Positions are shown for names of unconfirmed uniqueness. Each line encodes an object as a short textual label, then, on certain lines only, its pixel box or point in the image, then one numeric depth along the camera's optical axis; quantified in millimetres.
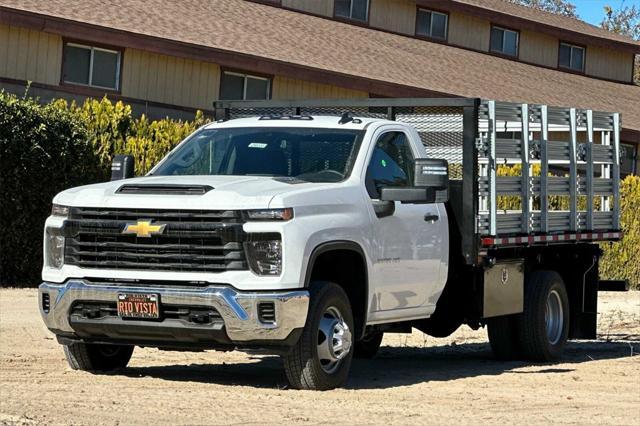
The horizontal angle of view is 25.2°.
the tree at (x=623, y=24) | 75938
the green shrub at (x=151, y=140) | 22703
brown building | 26938
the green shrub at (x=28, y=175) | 21250
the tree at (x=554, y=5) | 80688
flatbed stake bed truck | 10562
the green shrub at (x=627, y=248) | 29594
